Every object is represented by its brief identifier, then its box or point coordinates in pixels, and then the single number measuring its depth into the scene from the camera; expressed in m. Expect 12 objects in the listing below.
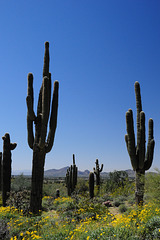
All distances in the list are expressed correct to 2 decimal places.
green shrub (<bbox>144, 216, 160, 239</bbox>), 5.11
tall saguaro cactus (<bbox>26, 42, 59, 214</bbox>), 9.62
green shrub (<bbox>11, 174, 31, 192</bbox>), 21.06
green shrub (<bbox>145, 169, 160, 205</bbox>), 7.79
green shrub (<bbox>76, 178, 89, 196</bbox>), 24.64
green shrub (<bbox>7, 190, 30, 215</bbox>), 10.02
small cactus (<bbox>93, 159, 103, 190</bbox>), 24.02
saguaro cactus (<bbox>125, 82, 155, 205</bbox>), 11.08
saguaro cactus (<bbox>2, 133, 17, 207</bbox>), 13.25
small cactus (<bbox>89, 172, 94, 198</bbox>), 17.80
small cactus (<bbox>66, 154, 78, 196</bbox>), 20.19
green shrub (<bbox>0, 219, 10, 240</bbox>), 5.99
